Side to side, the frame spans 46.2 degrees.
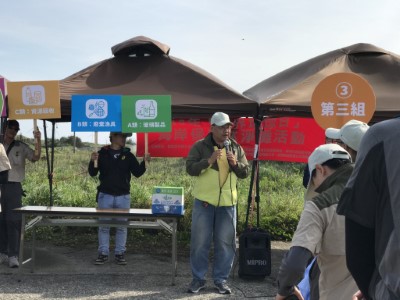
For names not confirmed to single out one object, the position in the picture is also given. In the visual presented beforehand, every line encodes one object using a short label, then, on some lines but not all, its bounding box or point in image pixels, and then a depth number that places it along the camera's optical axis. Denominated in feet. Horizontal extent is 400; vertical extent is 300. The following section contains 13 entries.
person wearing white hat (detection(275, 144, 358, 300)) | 6.05
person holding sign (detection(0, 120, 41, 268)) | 18.38
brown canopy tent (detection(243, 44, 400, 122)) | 18.33
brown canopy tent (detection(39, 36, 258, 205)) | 18.65
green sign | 17.99
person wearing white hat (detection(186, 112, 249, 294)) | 16.10
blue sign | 17.98
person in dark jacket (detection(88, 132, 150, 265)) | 19.11
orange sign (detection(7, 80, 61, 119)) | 18.24
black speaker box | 17.48
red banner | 24.57
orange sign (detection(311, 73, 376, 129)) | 16.75
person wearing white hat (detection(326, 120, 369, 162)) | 7.59
